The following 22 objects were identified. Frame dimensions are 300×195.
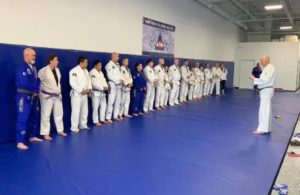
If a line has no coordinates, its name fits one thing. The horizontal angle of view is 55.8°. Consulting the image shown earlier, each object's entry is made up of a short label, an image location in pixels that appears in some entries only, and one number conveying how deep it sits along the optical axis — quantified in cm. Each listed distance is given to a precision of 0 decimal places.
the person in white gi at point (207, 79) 1135
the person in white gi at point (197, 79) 1035
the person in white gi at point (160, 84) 775
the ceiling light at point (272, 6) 1058
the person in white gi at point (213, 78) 1199
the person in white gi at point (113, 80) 596
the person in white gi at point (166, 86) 812
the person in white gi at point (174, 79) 862
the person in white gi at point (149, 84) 728
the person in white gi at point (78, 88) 500
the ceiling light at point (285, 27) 1704
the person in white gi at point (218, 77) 1217
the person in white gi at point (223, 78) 1249
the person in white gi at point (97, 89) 552
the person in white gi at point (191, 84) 978
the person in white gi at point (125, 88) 631
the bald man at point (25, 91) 401
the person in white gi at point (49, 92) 452
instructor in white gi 513
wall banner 824
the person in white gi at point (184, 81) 927
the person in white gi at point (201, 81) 1070
